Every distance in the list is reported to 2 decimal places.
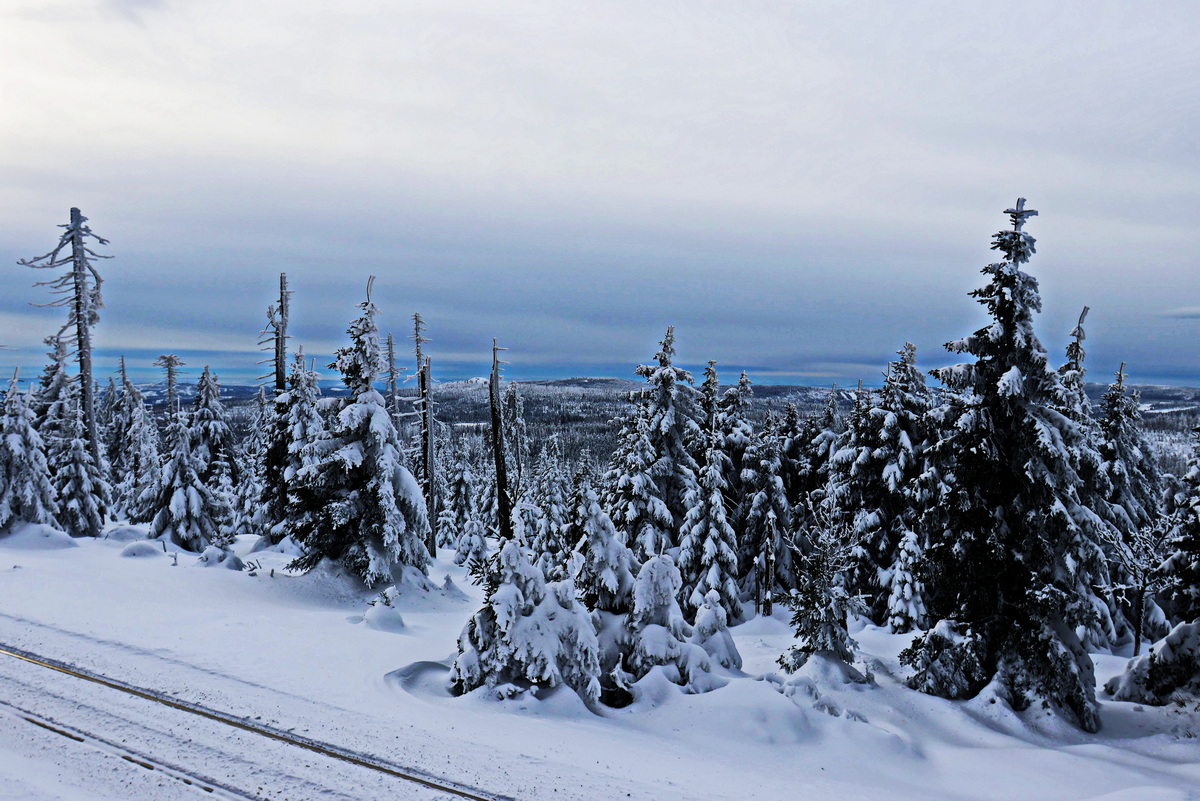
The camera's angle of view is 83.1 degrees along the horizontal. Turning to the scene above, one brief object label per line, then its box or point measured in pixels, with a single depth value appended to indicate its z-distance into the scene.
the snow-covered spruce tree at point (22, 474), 26.66
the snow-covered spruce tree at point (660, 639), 15.59
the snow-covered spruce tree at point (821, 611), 17.44
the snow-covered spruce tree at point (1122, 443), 29.77
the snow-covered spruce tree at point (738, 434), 33.53
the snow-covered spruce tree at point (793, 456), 36.53
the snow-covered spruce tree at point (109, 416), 60.71
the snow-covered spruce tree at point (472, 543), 39.89
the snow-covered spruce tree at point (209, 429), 41.19
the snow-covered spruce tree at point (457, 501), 56.28
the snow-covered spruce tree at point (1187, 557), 18.25
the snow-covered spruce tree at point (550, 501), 42.66
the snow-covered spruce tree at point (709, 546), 29.08
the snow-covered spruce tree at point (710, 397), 32.56
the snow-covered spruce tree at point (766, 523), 32.12
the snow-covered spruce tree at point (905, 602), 26.03
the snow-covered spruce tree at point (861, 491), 27.50
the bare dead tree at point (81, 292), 30.41
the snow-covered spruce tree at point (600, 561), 16.22
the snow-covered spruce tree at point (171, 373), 45.97
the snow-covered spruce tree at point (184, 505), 31.89
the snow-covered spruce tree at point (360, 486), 22.95
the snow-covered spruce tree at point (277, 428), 32.91
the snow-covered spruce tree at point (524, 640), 13.73
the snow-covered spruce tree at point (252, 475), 47.12
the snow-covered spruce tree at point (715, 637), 17.33
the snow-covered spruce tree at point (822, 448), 33.63
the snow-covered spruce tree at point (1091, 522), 16.45
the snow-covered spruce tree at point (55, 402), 39.91
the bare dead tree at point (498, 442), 26.75
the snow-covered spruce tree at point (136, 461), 36.86
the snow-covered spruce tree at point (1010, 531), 16.34
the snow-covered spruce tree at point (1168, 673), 17.09
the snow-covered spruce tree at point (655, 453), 27.11
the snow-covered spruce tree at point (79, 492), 30.78
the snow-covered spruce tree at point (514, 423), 56.91
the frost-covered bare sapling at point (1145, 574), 21.81
